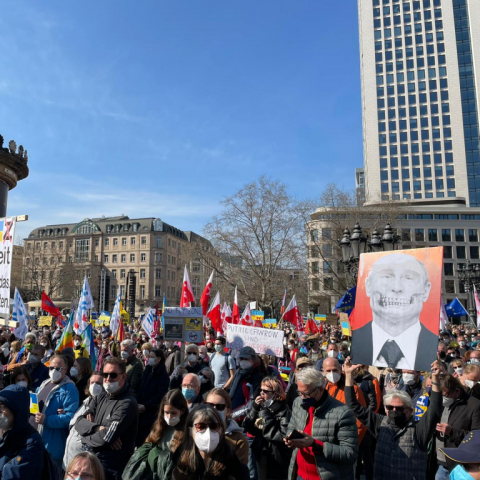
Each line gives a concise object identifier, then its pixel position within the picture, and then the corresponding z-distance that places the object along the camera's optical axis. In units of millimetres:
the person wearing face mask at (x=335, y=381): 5254
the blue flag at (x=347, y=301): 13556
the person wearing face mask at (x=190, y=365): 7621
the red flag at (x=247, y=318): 16219
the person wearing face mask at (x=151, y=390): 6078
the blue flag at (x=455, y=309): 17336
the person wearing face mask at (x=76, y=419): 4137
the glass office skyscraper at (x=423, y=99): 81875
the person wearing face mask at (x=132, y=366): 6879
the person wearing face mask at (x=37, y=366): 7142
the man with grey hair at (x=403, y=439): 3826
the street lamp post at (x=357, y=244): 11484
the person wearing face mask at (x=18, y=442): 2941
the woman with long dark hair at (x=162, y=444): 3402
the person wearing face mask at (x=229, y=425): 3404
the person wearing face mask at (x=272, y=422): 4398
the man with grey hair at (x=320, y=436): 3480
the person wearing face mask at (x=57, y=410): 4773
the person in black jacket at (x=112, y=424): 3908
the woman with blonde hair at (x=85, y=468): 2634
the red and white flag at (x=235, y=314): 16750
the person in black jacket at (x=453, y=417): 4125
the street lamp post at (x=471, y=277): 23414
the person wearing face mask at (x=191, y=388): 4812
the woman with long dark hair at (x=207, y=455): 2988
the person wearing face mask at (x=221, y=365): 8406
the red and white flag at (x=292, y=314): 17219
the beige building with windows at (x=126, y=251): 98875
